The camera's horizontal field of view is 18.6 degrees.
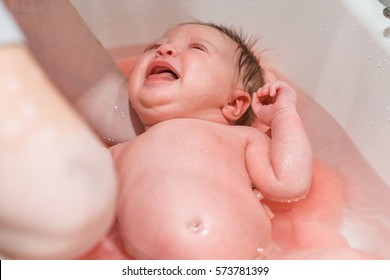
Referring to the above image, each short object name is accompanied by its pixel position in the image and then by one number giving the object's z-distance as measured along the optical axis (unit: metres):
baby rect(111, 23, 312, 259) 1.05
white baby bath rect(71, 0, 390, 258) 1.19
